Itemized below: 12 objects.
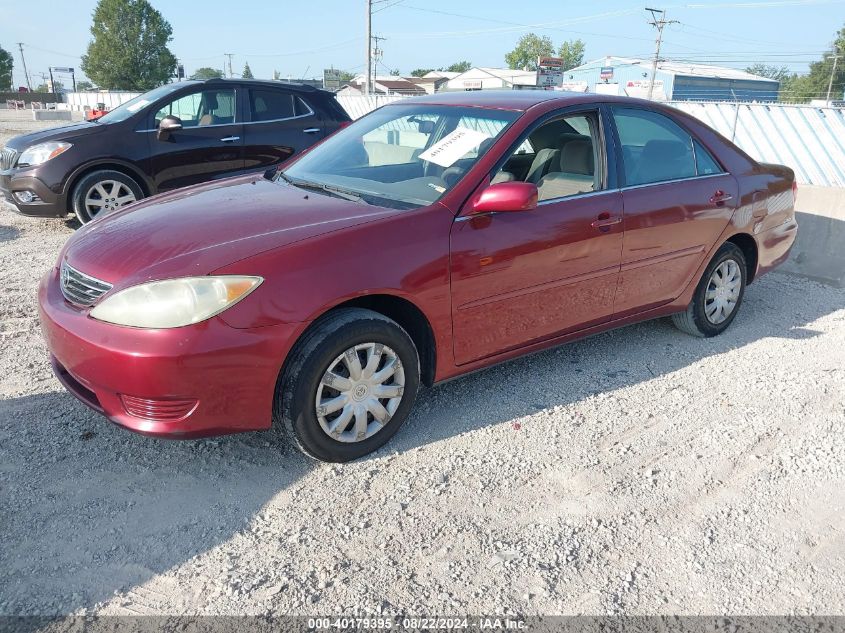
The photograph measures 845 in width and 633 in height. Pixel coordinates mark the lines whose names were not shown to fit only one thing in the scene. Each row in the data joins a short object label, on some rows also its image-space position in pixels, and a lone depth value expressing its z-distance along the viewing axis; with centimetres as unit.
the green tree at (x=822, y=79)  7938
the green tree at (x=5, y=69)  8989
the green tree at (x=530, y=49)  10894
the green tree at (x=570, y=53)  11688
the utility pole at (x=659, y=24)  6106
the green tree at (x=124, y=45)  7712
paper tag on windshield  367
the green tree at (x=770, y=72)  13712
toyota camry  277
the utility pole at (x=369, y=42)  3535
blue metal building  6975
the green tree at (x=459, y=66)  15000
